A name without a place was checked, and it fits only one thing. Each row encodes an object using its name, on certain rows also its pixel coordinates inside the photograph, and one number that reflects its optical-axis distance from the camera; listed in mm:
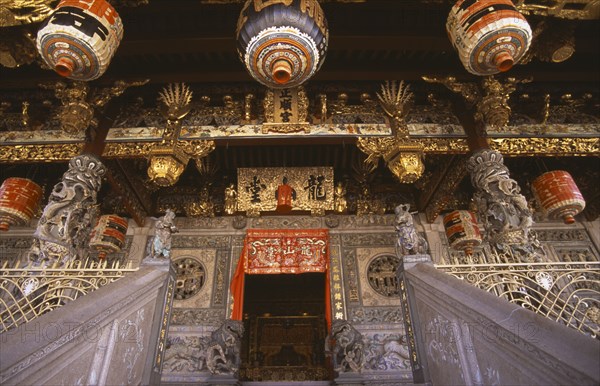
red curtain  6359
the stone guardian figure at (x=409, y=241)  3426
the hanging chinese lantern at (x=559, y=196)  5188
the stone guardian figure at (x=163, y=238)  3268
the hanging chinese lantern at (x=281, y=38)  3117
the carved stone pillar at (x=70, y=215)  3963
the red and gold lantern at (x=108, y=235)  5934
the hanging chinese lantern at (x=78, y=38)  3139
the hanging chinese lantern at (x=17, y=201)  5082
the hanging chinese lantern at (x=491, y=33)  3135
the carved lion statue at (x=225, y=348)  5129
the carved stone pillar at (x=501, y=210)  4066
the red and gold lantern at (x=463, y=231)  6039
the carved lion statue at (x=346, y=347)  5062
